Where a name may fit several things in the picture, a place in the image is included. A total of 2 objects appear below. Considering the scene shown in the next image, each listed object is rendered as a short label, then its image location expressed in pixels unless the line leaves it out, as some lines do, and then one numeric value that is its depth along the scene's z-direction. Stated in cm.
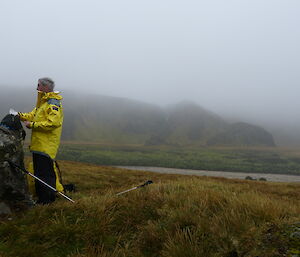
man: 639
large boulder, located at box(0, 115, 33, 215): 536
